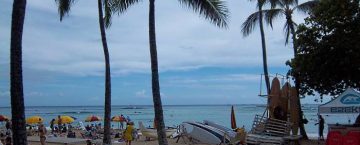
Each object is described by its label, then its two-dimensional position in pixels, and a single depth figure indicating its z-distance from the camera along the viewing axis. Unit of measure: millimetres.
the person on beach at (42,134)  22406
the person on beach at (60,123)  39694
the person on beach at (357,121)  18909
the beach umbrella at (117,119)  45006
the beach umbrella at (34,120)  43575
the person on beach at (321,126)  27188
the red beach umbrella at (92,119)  47219
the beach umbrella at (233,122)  26688
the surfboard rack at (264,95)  22505
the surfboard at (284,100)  23375
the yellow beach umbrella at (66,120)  44538
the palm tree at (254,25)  29594
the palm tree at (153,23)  15070
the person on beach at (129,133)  23312
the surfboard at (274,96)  23297
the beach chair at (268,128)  21719
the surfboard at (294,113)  22766
